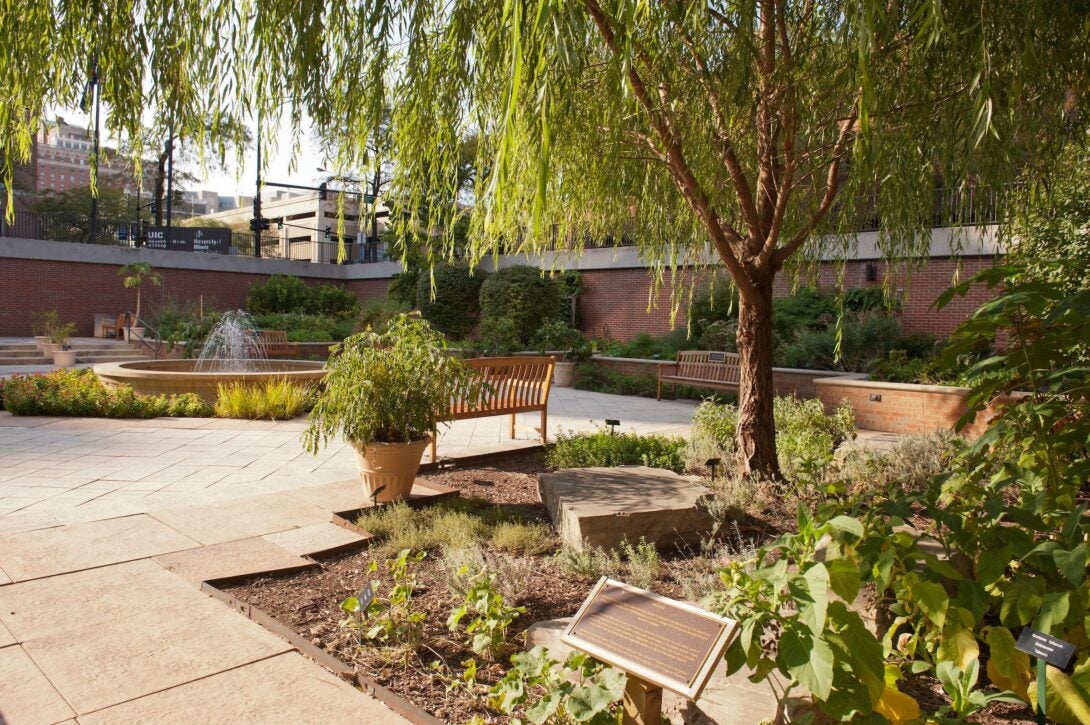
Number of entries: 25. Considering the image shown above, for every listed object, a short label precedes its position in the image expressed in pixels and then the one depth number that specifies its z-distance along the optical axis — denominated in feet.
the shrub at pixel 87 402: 29.84
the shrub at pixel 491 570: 11.12
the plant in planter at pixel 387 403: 15.62
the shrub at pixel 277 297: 81.56
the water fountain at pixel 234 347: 45.70
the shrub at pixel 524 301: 59.21
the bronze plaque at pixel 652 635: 6.26
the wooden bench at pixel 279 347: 52.36
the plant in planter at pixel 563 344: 52.54
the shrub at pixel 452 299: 70.69
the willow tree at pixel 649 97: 10.41
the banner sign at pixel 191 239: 84.89
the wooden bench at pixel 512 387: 23.34
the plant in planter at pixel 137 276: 70.46
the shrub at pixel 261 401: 30.35
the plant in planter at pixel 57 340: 57.77
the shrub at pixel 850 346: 42.80
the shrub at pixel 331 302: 82.36
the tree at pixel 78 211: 86.96
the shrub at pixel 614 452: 20.30
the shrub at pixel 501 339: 55.67
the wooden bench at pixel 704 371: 39.11
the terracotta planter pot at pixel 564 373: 50.70
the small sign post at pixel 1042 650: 5.97
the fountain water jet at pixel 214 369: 32.04
